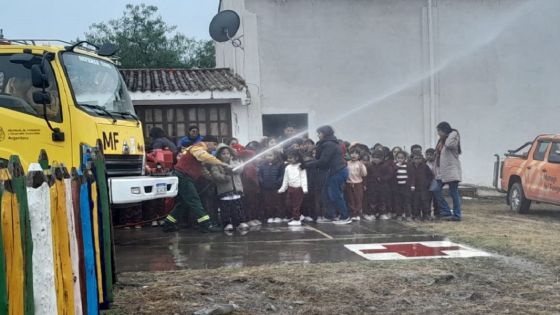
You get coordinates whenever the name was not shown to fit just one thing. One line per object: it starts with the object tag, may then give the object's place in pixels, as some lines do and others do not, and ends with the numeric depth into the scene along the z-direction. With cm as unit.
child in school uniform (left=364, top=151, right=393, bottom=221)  1204
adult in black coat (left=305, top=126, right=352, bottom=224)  1151
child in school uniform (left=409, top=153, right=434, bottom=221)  1193
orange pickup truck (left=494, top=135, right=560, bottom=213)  1275
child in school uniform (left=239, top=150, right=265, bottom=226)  1150
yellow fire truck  751
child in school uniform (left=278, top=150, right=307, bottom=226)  1146
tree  3403
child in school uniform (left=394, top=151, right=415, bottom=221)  1197
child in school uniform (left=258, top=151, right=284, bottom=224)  1156
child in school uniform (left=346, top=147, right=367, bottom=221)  1199
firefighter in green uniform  1047
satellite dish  1647
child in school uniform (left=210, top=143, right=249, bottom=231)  1062
